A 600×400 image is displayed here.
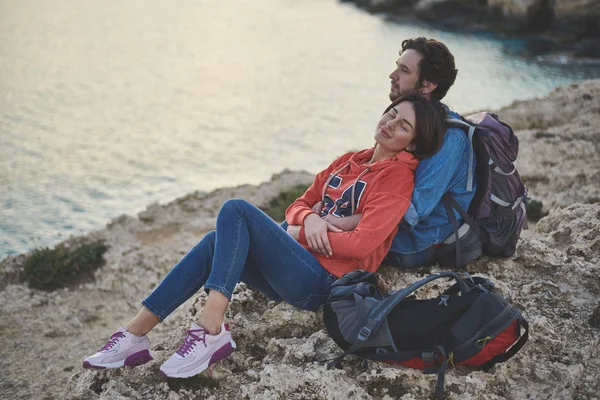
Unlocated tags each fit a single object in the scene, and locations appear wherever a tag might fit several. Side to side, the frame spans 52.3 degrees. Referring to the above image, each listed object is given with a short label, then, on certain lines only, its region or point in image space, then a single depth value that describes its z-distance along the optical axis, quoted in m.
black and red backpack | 3.54
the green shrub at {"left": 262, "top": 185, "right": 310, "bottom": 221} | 10.97
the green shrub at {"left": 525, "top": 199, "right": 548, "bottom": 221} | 8.70
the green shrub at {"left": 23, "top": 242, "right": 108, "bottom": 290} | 9.45
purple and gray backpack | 4.32
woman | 3.92
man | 4.20
